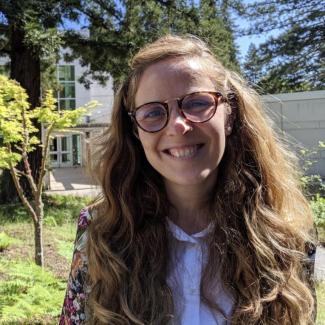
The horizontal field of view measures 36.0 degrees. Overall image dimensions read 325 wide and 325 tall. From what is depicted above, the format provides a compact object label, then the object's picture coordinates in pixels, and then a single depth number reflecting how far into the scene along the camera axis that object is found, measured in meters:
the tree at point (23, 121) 5.14
